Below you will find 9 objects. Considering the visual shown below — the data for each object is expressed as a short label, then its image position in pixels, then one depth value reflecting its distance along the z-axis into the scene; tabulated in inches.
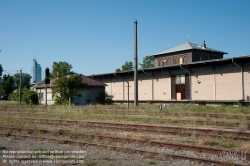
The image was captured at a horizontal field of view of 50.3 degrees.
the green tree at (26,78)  5078.7
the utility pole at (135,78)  1069.5
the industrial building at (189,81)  1154.7
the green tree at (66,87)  1243.2
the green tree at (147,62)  3435.0
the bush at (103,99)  1466.5
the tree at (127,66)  3646.7
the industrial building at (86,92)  1407.0
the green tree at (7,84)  3272.6
